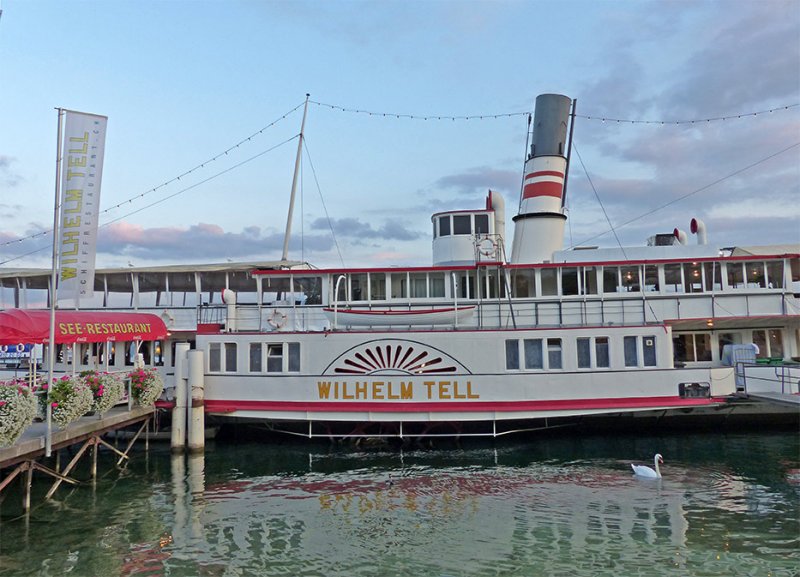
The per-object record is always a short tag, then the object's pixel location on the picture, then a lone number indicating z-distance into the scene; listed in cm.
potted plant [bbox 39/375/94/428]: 1339
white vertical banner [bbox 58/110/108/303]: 1505
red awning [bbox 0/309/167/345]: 1464
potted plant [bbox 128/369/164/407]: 1844
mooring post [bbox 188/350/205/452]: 1825
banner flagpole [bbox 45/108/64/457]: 1250
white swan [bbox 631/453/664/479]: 1430
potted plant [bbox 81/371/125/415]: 1568
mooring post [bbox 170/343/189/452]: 1841
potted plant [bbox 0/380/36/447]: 1113
